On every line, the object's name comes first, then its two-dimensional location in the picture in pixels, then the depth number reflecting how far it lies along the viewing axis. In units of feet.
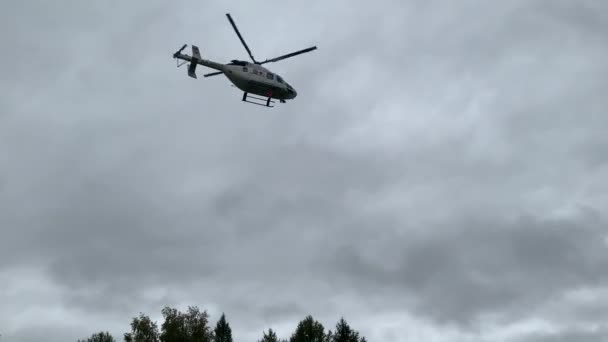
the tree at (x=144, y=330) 293.02
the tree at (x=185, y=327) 290.97
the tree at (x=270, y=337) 352.49
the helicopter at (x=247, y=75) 208.33
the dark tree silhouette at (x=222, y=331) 399.24
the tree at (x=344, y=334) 330.54
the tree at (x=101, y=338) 453.00
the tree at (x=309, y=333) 348.59
